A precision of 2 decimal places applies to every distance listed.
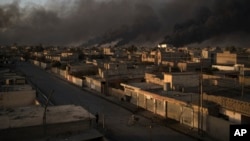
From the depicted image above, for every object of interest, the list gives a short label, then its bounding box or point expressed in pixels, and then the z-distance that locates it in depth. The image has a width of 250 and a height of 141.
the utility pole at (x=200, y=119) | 17.68
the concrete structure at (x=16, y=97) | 20.08
